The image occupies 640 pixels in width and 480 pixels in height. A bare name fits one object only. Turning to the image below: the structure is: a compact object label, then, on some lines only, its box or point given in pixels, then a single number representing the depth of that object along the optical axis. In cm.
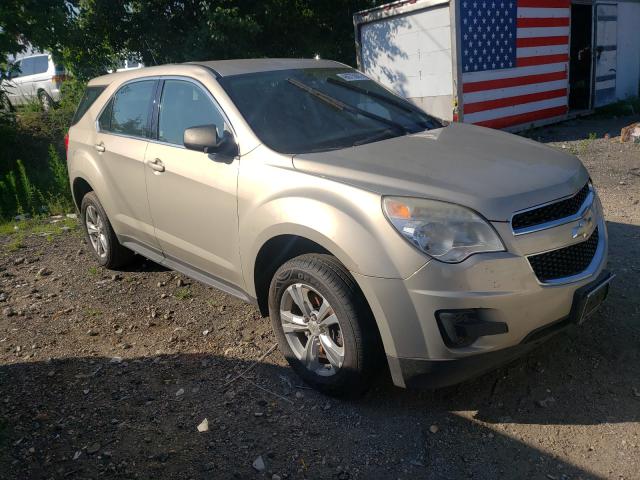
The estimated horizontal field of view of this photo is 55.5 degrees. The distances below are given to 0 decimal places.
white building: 977
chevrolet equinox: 273
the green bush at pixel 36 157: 836
